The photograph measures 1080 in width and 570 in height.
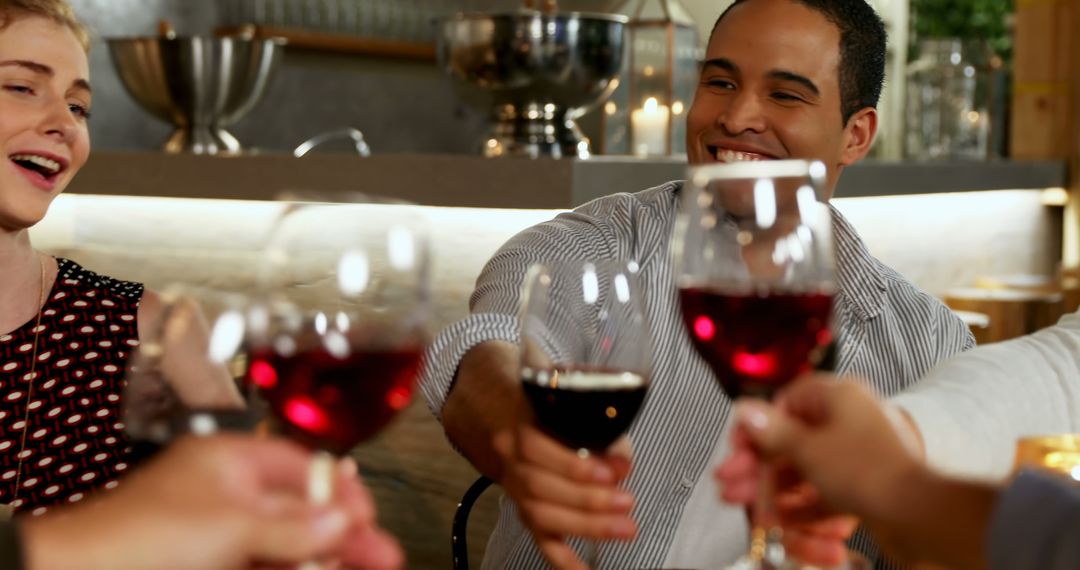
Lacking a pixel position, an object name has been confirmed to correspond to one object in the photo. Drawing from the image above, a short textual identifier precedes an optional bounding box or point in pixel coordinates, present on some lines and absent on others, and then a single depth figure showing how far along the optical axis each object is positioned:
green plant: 7.93
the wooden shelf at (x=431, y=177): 2.15
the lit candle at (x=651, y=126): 3.08
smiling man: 1.22
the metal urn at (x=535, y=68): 2.42
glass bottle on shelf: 4.25
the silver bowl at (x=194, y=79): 2.80
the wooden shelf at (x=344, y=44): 4.55
